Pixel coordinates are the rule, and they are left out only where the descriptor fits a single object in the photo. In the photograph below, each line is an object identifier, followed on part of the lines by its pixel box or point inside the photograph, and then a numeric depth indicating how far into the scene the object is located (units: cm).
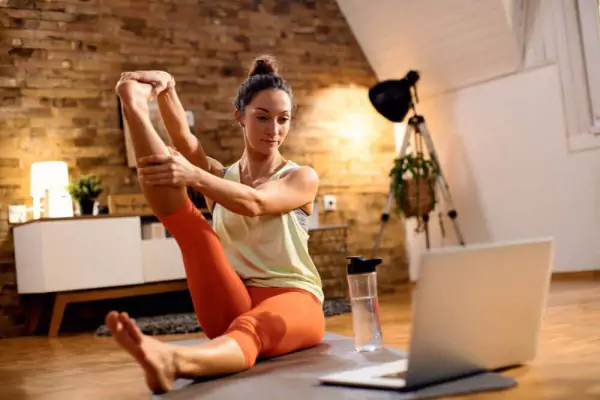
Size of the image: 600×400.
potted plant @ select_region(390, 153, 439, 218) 518
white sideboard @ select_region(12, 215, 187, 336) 416
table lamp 434
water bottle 208
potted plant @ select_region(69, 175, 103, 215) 441
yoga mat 153
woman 172
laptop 149
